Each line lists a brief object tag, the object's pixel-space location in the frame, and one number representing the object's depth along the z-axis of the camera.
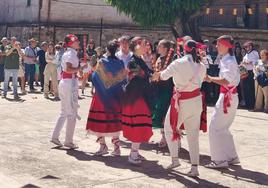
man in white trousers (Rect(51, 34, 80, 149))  7.51
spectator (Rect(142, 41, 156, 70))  8.06
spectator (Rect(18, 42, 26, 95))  15.60
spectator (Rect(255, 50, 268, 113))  12.62
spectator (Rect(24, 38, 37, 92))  15.91
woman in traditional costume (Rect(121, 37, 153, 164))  6.63
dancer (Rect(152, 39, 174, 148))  7.54
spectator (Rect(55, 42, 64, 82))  14.68
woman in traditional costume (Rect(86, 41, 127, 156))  7.00
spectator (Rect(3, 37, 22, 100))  13.96
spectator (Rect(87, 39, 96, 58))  15.95
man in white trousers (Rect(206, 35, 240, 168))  6.68
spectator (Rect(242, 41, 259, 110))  13.17
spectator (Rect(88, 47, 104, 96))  14.77
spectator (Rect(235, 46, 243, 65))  14.49
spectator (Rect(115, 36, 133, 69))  7.79
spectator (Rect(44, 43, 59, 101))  14.62
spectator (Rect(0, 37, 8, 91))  15.59
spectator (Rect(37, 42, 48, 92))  15.98
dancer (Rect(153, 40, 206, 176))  6.07
